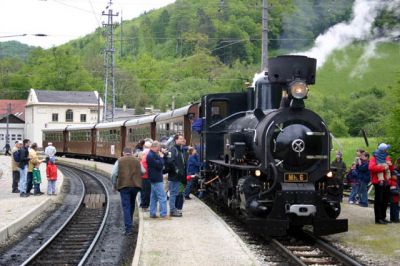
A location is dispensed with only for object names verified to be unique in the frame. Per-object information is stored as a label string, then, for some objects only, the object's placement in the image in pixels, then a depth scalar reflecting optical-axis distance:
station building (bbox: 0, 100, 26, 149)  83.88
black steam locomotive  10.62
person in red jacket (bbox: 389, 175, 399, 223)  12.84
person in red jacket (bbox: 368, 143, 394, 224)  12.67
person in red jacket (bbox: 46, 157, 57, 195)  18.89
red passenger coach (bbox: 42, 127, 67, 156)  53.19
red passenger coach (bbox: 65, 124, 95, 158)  45.47
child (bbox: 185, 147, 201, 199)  16.81
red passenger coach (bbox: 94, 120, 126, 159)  36.84
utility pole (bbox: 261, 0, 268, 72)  18.75
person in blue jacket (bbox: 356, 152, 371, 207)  15.12
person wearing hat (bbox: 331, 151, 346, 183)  16.64
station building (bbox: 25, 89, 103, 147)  80.81
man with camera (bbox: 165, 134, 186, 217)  13.44
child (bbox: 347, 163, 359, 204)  16.21
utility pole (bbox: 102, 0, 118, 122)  47.03
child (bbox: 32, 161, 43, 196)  18.86
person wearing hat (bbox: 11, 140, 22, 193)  19.02
